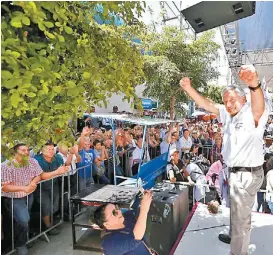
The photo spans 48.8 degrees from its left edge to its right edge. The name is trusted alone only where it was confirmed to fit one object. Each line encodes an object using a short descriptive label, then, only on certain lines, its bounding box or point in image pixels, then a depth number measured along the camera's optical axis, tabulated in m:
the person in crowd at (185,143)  8.85
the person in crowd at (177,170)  6.01
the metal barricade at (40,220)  4.07
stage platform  3.40
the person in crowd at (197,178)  5.69
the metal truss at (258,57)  11.89
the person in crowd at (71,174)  5.32
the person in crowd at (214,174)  5.70
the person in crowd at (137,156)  7.16
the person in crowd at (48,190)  4.75
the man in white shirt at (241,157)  2.60
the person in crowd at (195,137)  10.55
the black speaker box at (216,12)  2.85
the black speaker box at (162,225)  3.80
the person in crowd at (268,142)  8.45
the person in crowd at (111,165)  7.01
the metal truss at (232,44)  10.63
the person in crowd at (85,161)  5.79
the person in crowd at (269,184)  4.84
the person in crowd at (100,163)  6.37
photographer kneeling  2.37
